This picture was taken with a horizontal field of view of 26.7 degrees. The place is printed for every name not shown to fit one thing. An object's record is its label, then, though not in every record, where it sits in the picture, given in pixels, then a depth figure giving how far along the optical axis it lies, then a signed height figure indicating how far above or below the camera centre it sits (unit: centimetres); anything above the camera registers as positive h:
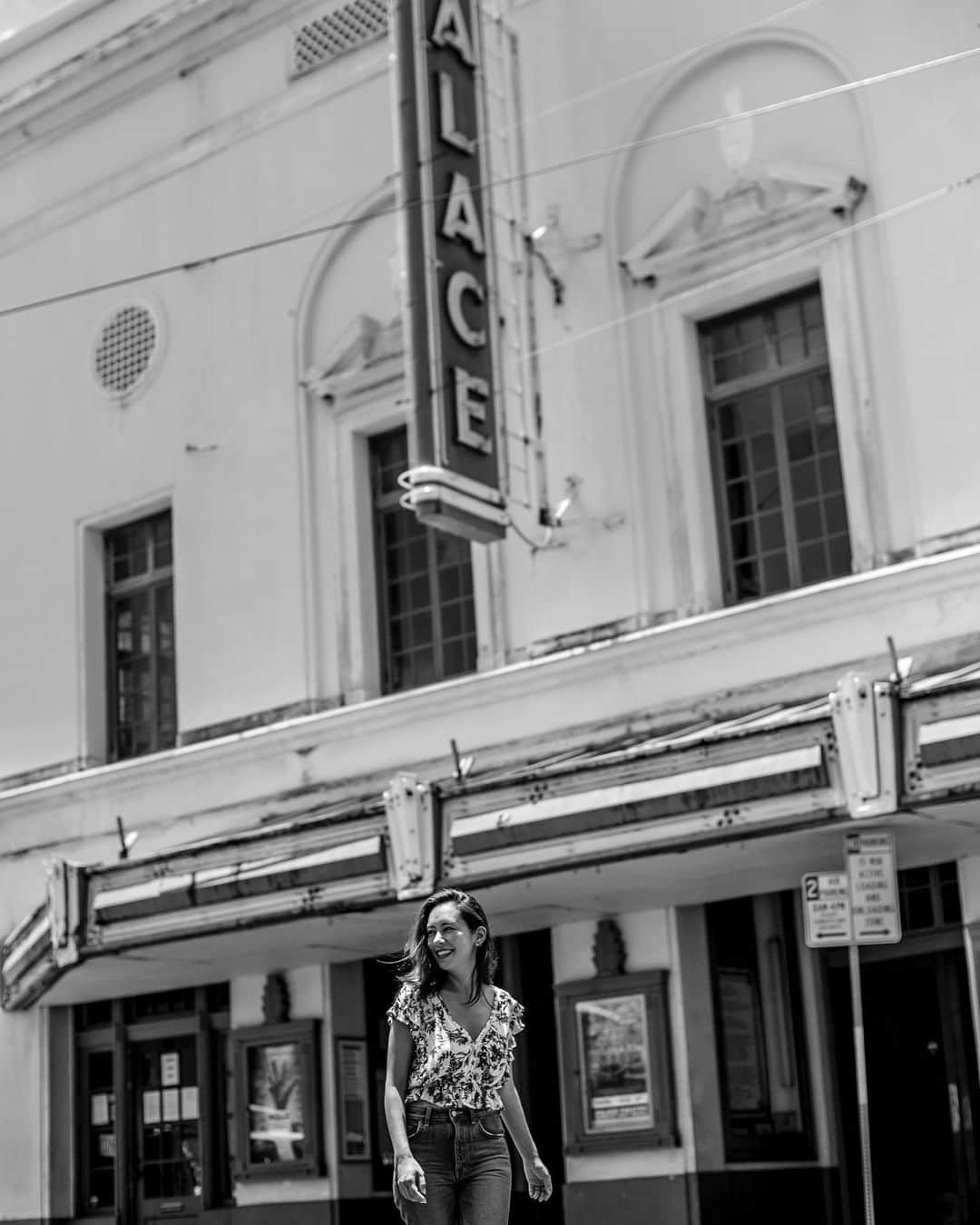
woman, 665 +6
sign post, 1177 +97
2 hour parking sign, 1188 +91
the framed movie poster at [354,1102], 1656 +1
